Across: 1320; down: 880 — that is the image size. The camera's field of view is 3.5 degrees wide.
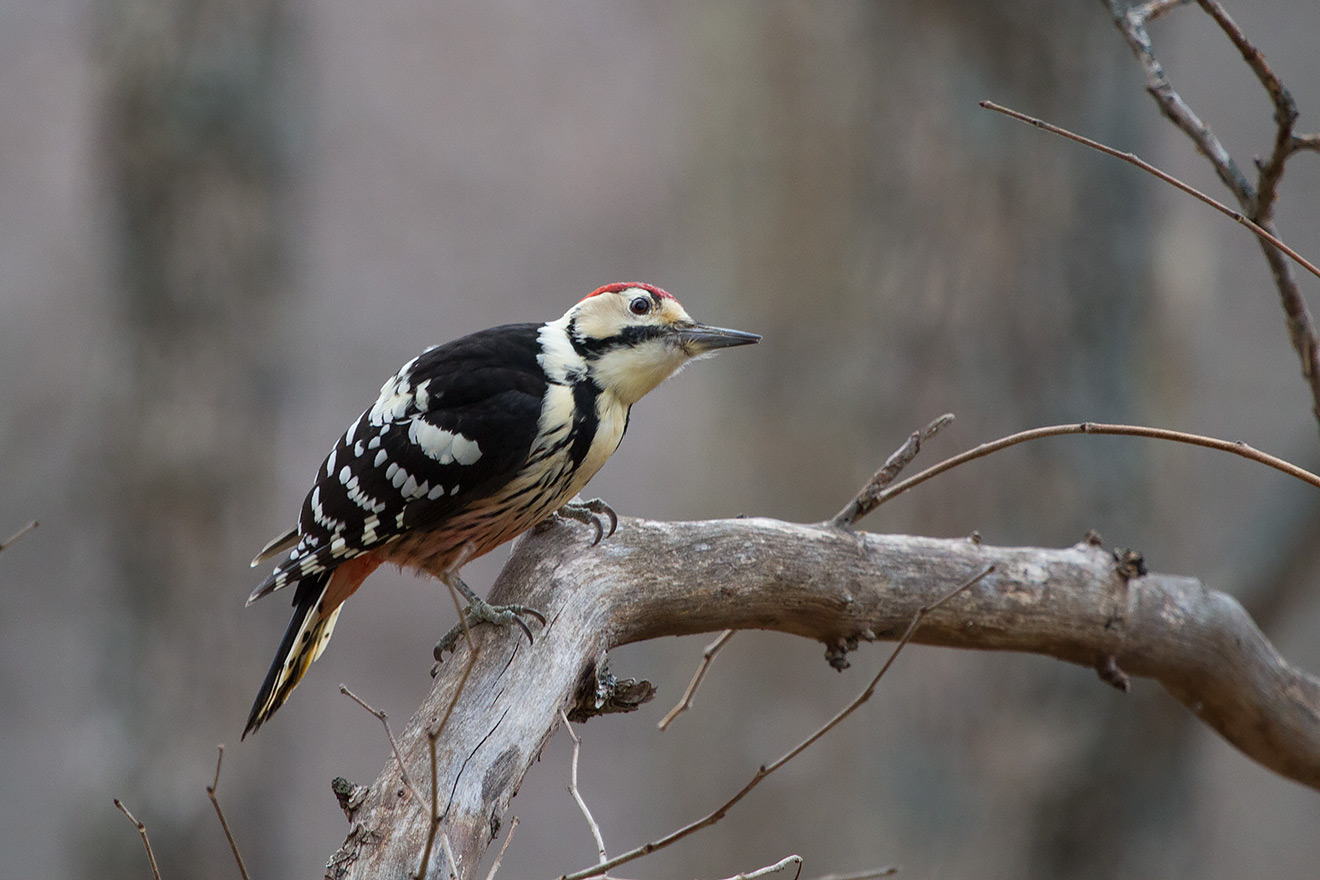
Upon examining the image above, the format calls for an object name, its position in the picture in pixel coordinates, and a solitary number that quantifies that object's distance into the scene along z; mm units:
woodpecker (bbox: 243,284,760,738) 8567
